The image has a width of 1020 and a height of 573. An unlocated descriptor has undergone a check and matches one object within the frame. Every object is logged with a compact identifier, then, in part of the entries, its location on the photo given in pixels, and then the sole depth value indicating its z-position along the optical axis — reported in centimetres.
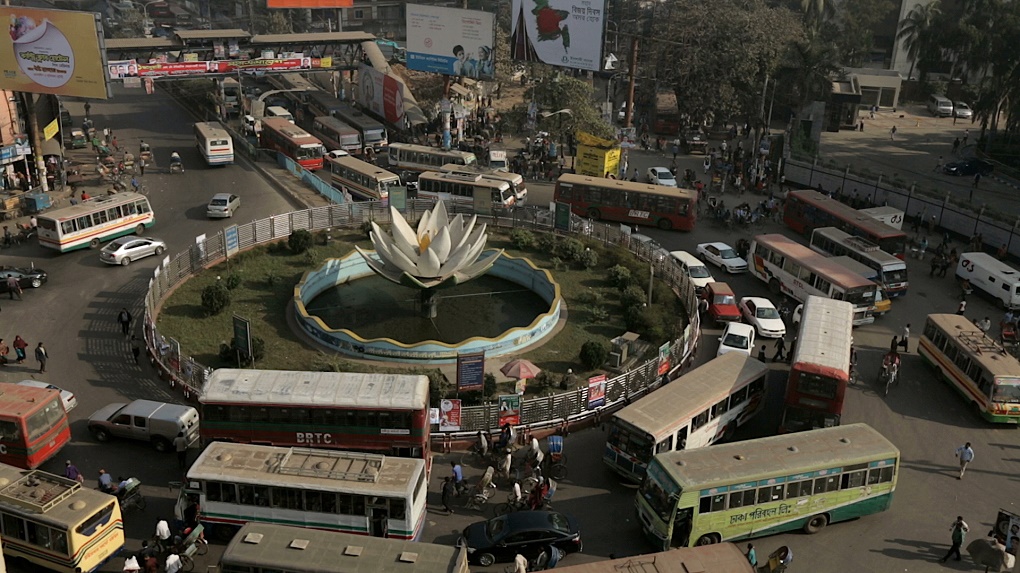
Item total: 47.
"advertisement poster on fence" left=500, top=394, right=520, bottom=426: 2998
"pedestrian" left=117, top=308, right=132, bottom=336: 3653
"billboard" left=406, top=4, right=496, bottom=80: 7075
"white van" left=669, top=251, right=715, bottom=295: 4281
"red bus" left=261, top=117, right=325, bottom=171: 6056
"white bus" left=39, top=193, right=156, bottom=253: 4438
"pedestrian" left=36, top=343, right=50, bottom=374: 3359
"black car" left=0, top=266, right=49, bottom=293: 4031
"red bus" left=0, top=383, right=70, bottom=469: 2728
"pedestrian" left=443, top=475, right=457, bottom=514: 2686
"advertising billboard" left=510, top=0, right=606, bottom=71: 6681
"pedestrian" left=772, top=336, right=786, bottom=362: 3695
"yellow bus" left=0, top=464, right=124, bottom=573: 2270
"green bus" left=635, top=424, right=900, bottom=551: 2445
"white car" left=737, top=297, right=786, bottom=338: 3894
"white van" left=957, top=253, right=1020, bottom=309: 4253
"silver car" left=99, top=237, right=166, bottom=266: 4359
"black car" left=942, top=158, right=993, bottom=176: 6644
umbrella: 3167
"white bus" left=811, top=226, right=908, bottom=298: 4309
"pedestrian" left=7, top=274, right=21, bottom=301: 3953
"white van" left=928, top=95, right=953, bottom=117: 8412
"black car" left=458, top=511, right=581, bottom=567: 2438
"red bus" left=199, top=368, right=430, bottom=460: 2686
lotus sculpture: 3666
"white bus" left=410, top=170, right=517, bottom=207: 5259
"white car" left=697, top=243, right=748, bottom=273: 4618
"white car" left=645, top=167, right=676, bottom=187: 5831
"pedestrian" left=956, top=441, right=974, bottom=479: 2916
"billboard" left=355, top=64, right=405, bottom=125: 7081
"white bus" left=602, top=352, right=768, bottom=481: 2744
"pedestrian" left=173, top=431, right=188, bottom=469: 2814
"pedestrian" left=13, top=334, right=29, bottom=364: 3406
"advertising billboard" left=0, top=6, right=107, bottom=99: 4969
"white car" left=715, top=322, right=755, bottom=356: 3669
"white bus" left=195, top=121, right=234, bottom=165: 6022
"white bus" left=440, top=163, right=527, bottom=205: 5441
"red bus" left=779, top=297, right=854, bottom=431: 3011
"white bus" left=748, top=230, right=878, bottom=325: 3978
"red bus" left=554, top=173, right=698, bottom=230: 5178
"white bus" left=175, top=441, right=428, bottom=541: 2386
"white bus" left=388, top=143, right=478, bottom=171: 5894
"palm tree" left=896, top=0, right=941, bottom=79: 8306
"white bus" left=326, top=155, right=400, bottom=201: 5412
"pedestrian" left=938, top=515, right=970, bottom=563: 2506
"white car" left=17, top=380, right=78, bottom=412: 3067
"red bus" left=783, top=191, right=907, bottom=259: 4647
